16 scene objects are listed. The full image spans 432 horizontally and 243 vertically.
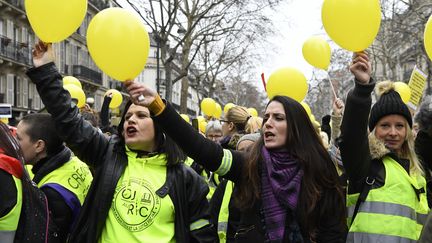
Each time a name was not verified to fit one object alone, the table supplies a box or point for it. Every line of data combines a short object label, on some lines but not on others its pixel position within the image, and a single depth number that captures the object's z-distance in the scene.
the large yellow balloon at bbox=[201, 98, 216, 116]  13.65
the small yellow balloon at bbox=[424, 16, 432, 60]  3.61
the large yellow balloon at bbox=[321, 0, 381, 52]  2.86
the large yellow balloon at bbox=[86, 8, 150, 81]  2.66
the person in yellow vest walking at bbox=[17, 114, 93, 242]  2.89
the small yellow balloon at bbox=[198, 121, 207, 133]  11.50
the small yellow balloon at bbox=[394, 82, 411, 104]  6.86
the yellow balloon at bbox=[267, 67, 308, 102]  5.97
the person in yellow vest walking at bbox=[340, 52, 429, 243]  2.74
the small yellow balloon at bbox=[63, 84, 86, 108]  6.78
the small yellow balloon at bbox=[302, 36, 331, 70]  5.75
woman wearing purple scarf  2.62
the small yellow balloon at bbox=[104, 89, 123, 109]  9.74
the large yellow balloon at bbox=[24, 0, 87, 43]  2.74
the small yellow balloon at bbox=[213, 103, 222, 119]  14.02
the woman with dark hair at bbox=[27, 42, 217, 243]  2.73
